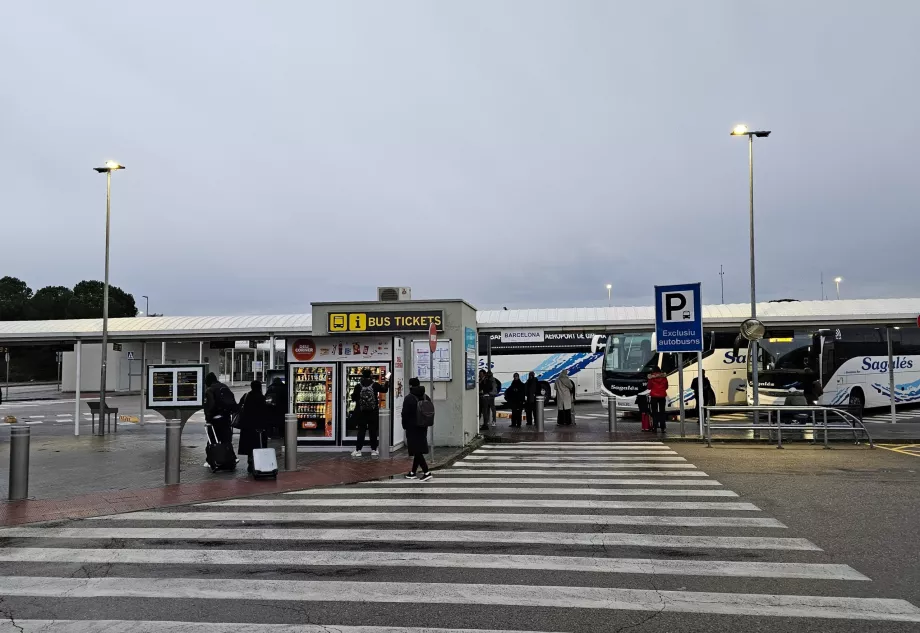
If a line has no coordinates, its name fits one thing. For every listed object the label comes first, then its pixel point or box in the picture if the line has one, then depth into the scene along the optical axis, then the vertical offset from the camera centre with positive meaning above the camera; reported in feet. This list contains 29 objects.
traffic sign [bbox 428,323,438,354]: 45.32 +1.54
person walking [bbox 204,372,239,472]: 40.50 -3.73
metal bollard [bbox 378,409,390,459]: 45.68 -4.70
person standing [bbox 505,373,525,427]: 70.54 -4.22
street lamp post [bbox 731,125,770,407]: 63.26 +19.21
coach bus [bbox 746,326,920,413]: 80.64 -0.91
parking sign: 58.80 +3.45
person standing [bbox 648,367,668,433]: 60.60 -3.12
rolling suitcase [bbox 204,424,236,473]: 40.24 -5.62
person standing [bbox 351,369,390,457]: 45.85 -3.11
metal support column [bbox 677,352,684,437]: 59.21 -1.64
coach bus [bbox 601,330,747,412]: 83.76 -0.95
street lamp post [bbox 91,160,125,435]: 67.23 +14.50
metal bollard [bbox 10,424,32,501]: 32.81 -4.98
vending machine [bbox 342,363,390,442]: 49.93 -2.00
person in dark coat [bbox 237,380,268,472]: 40.65 -3.65
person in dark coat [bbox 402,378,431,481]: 36.86 -4.00
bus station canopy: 68.74 +3.91
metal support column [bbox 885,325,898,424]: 70.64 -1.81
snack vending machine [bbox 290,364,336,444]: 50.21 -3.03
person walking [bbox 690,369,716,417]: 82.38 -4.32
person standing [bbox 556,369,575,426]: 69.59 -3.96
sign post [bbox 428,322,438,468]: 45.21 +1.40
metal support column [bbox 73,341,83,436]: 65.05 -5.17
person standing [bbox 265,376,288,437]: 52.60 -2.98
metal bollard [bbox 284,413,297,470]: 41.68 -4.88
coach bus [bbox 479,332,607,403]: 102.58 -0.24
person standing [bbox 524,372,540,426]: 71.77 -3.59
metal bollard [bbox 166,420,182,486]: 36.70 -4.96
